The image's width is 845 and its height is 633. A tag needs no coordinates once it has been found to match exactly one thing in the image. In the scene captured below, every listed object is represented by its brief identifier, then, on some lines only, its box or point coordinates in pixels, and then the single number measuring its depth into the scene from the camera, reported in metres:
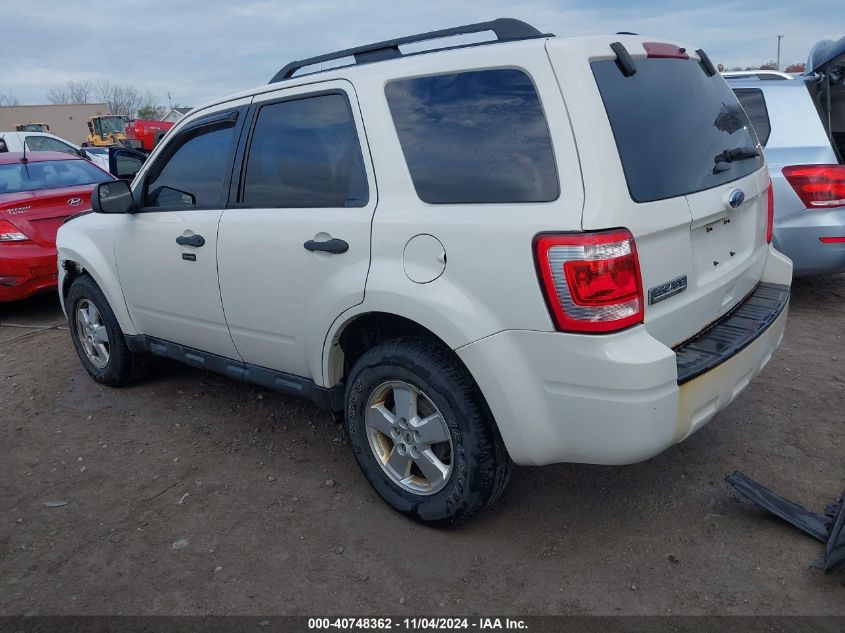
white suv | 2.27
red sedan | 6.06
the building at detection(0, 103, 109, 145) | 55.03
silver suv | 4.86
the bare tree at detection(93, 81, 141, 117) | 80.21
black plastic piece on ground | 2.49
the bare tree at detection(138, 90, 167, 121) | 68.54
